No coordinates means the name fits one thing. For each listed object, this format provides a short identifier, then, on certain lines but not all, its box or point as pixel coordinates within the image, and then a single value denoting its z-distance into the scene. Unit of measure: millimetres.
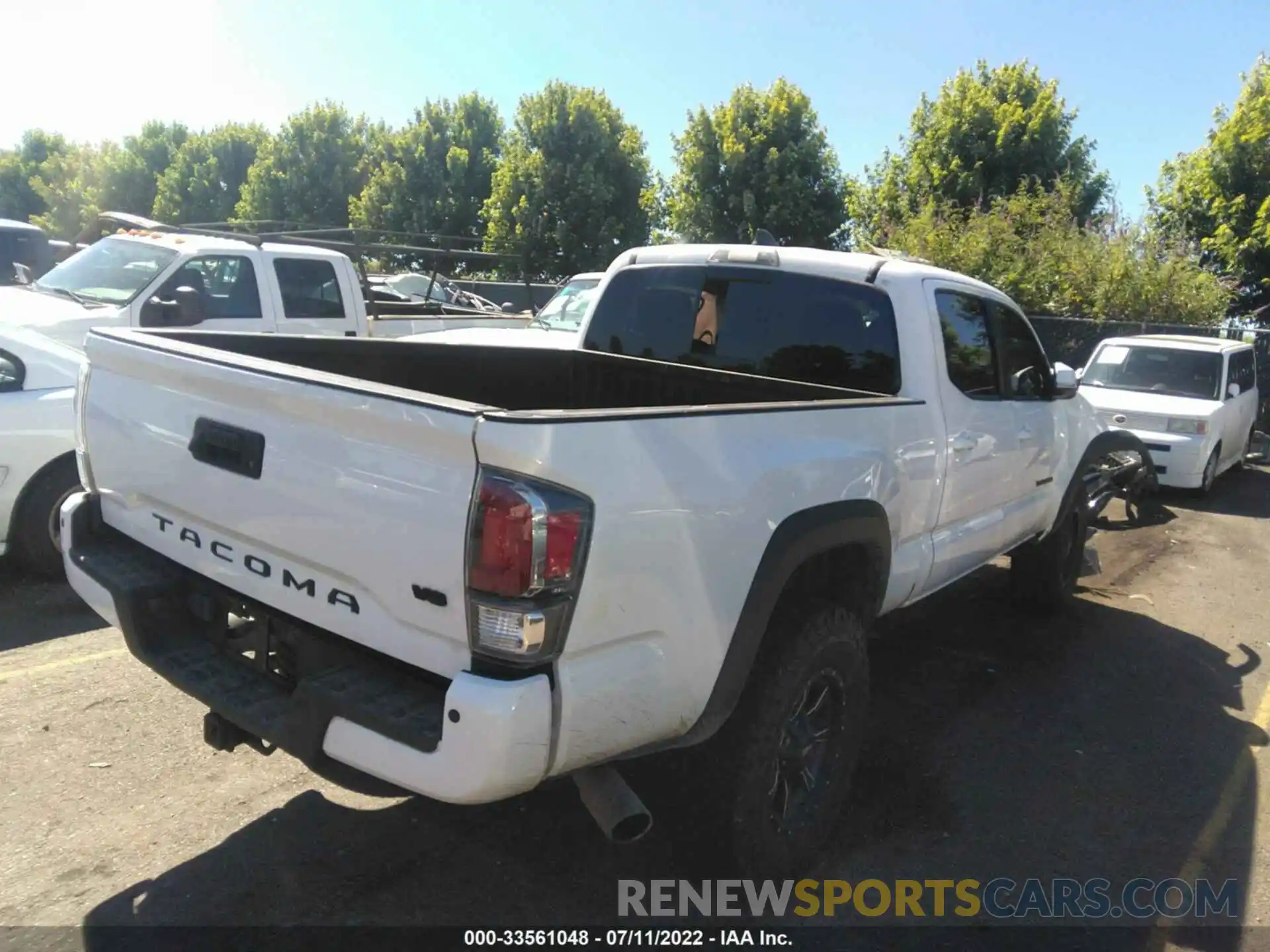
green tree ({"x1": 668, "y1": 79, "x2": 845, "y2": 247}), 27641
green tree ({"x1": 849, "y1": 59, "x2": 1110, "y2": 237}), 25984
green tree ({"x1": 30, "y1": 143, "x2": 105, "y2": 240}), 50281
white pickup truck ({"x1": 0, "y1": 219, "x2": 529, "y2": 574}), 5277
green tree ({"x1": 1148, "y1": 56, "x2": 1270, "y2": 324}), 20422
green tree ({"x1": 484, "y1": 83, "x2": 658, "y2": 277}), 30359
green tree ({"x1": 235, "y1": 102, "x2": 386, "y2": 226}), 39469
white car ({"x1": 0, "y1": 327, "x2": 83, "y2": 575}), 5188
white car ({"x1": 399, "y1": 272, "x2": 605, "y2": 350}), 9008
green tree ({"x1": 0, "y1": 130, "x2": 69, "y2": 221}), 57750
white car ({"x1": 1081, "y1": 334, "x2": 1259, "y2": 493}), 10219
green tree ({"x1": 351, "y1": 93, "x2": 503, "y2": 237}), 35562
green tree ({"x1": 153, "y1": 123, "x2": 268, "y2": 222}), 45938
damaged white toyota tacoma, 2195
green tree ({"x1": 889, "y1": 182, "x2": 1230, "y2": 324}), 16859
